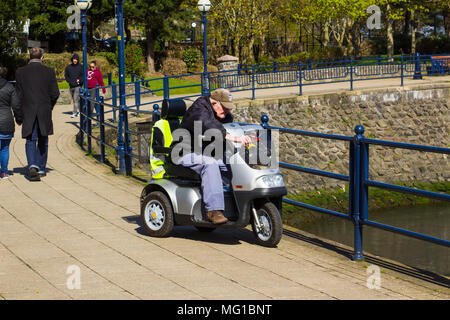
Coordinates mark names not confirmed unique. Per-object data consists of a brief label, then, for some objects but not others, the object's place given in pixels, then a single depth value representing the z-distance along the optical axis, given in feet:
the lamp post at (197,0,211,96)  81.79
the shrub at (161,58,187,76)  148.97
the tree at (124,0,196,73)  136.46
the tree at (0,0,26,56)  114.83
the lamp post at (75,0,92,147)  55.63
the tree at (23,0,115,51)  134.51
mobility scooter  24.54
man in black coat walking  38.47
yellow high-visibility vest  26.21
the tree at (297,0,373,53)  140.56
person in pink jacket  73.26
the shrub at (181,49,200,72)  151.84
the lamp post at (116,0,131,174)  42.32
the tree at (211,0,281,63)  149.79
